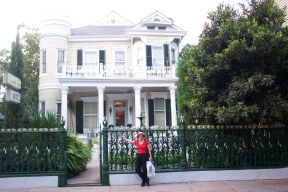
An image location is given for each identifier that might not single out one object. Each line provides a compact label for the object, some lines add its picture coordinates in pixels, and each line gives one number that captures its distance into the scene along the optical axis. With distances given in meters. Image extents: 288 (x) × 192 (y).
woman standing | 6.63
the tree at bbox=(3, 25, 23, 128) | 7.07
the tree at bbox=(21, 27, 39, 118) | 23.96
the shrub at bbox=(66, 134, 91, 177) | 7.49
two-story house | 16.71
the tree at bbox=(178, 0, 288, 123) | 6.36
